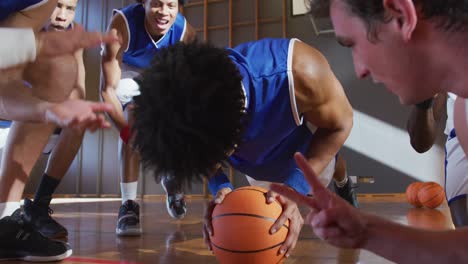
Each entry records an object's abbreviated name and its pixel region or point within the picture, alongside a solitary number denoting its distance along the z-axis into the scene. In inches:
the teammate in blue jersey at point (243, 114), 47.9
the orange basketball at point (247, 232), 54.7
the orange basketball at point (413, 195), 184.5
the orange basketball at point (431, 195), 180.4
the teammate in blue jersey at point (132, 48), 100.5
